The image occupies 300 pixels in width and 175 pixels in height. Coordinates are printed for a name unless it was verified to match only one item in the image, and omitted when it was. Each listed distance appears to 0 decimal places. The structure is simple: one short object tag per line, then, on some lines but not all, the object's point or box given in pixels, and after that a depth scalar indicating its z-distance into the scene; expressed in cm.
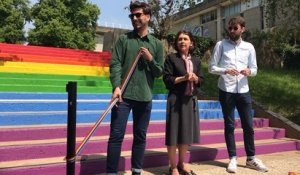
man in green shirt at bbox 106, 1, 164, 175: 289
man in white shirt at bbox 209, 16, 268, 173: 383
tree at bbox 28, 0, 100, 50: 2383
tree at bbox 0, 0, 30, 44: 2292
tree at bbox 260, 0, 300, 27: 624
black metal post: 209
